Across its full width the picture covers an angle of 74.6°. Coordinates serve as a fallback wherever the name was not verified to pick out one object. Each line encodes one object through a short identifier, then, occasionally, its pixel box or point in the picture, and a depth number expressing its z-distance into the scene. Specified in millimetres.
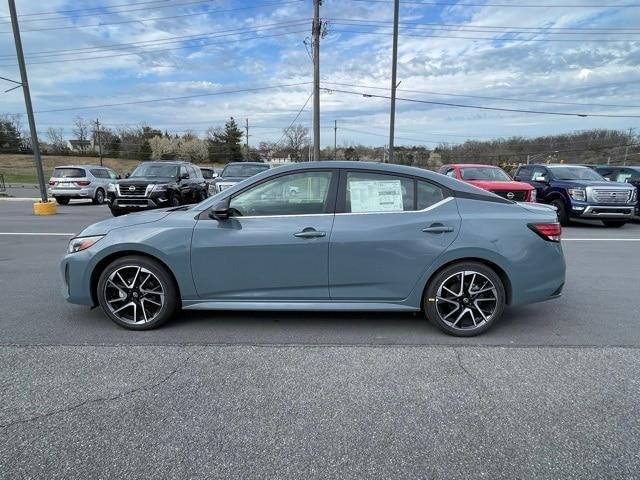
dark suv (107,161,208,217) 13172
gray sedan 3811
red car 11898
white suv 18266
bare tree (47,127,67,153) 87712
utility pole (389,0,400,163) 19172
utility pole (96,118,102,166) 67312
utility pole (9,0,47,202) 13055
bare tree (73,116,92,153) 86750
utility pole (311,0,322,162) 19828
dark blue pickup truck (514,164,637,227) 11336
